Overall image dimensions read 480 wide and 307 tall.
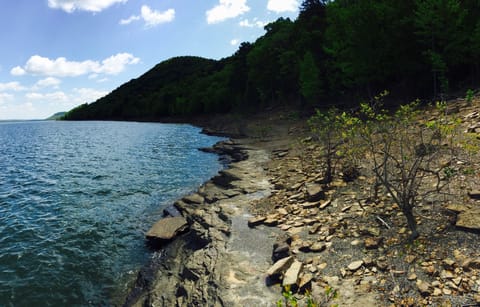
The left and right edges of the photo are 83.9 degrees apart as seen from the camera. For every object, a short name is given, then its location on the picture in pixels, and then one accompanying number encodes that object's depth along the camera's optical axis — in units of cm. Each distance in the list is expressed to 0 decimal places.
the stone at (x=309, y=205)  1205
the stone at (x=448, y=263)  631
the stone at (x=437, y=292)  570
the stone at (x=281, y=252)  863
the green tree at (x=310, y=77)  4944
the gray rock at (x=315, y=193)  1259
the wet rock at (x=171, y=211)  1612
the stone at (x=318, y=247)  849
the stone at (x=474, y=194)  853
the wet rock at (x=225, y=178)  1893
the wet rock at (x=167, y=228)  1311
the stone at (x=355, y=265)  719
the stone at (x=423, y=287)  580
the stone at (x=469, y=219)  724
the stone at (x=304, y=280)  693
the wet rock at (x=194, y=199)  1716
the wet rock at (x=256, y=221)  1148
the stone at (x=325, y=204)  1152
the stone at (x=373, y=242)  788
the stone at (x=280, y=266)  752
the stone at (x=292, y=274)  700
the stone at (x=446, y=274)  602
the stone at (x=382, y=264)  691
